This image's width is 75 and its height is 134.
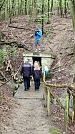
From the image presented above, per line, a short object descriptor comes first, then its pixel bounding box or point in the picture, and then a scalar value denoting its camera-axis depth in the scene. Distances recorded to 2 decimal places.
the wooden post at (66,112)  7.74
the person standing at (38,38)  20.35
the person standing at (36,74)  14.23
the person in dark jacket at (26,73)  14.13
